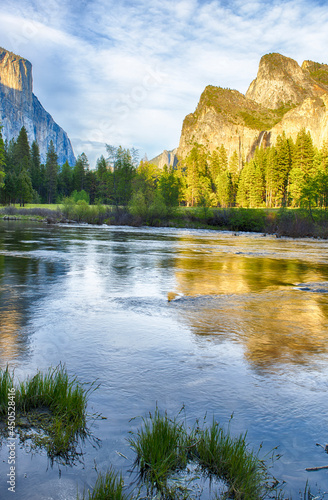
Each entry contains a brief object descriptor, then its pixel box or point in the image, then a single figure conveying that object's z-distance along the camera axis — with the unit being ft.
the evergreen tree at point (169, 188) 249.14
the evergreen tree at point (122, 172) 224.53
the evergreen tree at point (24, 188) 289.94
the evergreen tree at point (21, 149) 371.97
